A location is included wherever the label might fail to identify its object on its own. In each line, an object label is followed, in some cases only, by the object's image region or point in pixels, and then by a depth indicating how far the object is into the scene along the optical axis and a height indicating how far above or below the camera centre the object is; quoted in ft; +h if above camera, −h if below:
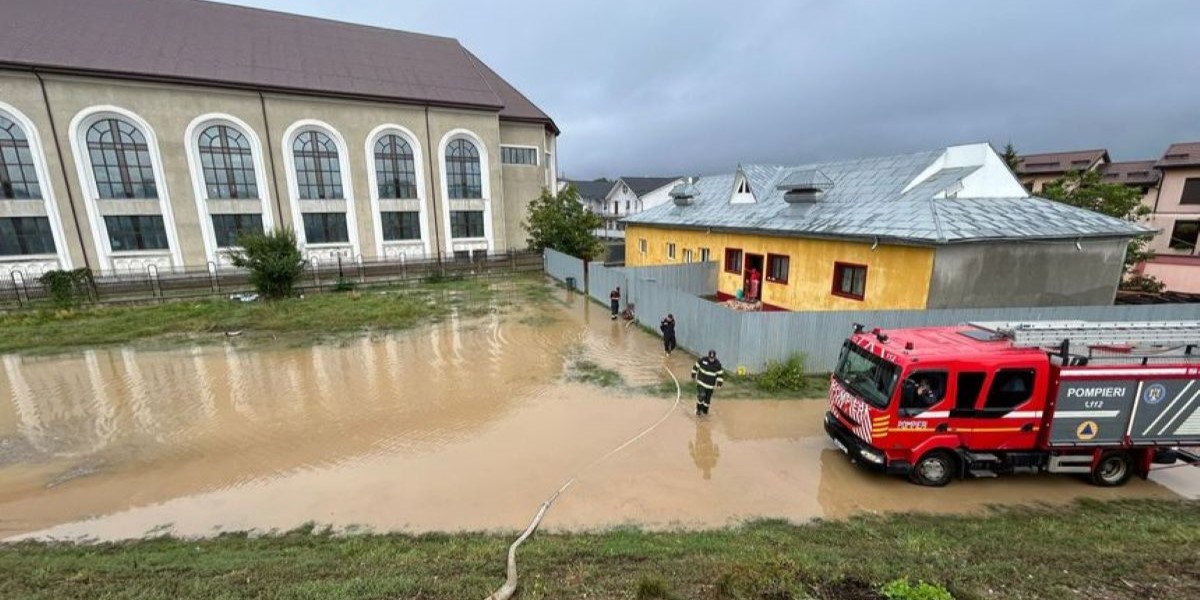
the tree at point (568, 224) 97.60 -1.42
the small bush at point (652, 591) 13.46 -10.70
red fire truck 22.50 -9.19
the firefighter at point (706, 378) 31.58 -10.91
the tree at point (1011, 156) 128.60 +15.43
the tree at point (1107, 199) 70.33 +1.99
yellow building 42.29 -2.58
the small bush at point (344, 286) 82.53 -11.62
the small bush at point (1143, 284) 69.26 -10.81
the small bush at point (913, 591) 12.55 -10.17
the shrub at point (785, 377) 37.04 -12.80
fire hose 14.30 -13.29
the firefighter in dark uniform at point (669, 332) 45.16 -11.06
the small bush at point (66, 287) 69.10 -9.53
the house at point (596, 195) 240.94 +11.46
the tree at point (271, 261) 69.72 -5.98
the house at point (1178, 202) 93.40 +1.71
